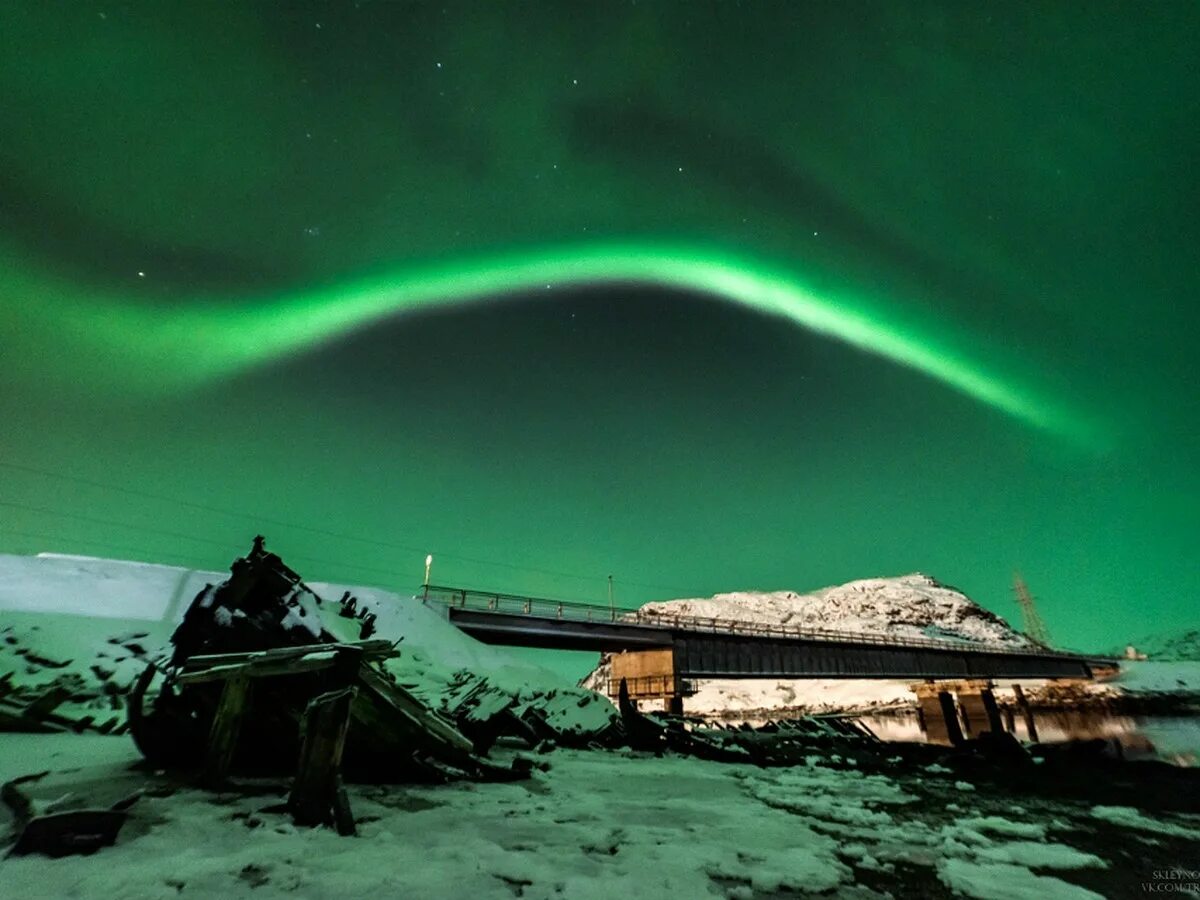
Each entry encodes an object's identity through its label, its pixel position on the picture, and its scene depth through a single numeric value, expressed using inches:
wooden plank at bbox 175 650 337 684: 222.7
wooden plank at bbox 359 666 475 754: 257.3
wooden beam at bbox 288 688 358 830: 193.0
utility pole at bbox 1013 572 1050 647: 4645.7
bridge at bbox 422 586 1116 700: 1219.2
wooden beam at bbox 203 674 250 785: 243.9
